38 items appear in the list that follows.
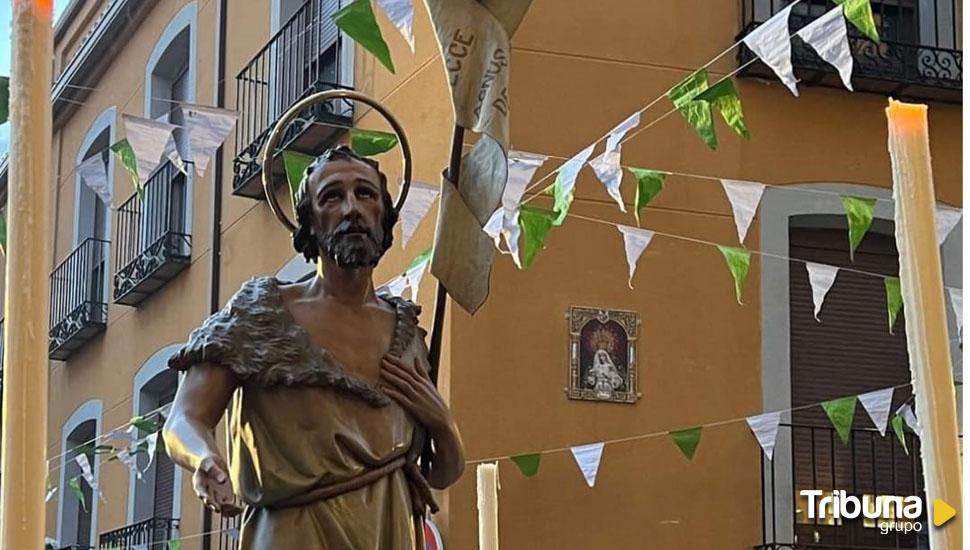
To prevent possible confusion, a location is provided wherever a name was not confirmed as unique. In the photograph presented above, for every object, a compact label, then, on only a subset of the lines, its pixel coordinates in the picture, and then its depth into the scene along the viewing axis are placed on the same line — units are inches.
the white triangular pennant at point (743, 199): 304.0
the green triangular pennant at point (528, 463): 332.8
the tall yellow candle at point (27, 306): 96.7
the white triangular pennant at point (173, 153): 305.0
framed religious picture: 366.0
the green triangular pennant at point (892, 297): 298.2
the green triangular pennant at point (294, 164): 261.8
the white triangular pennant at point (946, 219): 298.6
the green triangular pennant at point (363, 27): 259.6
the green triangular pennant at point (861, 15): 255.6
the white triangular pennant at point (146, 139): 284.7
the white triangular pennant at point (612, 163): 293.1
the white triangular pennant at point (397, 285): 304.8
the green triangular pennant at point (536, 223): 302.2
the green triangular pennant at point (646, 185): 301.3
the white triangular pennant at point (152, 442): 365.0
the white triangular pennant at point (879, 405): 313.3
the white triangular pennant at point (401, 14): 277.0
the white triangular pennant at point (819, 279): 311.6
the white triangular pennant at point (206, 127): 295.1
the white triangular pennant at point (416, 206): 307.0
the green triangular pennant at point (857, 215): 287.1
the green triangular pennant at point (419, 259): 304.3
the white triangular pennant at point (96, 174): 300.6
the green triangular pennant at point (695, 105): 279.0
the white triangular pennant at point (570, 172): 296.4
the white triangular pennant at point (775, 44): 274.5
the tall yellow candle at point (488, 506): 197.3
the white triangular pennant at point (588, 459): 346.0
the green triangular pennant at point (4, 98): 136.8
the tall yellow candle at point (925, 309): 116.1
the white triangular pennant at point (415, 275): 303.3
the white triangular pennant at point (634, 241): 320.8
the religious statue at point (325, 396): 110.3
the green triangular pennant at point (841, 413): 305.7
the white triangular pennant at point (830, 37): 271.7
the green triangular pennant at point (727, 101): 279.9
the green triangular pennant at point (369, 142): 286.7
